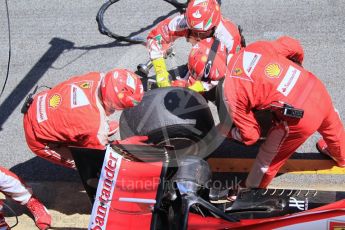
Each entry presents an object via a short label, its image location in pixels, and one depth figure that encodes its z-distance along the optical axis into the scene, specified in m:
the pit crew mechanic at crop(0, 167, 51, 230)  9.28
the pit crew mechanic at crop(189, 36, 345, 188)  8.25
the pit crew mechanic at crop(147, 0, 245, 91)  9.95
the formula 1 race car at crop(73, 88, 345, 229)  6.96
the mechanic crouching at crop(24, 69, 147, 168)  8.62
